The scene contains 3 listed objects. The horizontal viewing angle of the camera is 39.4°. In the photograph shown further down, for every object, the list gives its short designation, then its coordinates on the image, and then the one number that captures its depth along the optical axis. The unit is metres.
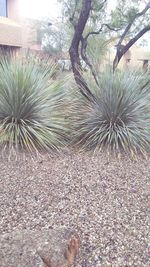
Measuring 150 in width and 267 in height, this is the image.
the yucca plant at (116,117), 3.47
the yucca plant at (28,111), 3.35
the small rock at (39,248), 1.53
